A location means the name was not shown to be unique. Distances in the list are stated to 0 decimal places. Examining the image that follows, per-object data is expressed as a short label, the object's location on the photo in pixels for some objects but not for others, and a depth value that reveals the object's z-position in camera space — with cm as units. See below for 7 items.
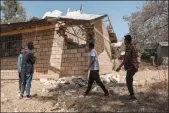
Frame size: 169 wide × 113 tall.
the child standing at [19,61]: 852
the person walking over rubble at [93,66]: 682
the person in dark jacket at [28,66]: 715
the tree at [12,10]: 2889
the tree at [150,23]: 775
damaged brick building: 1057
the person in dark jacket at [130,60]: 629
